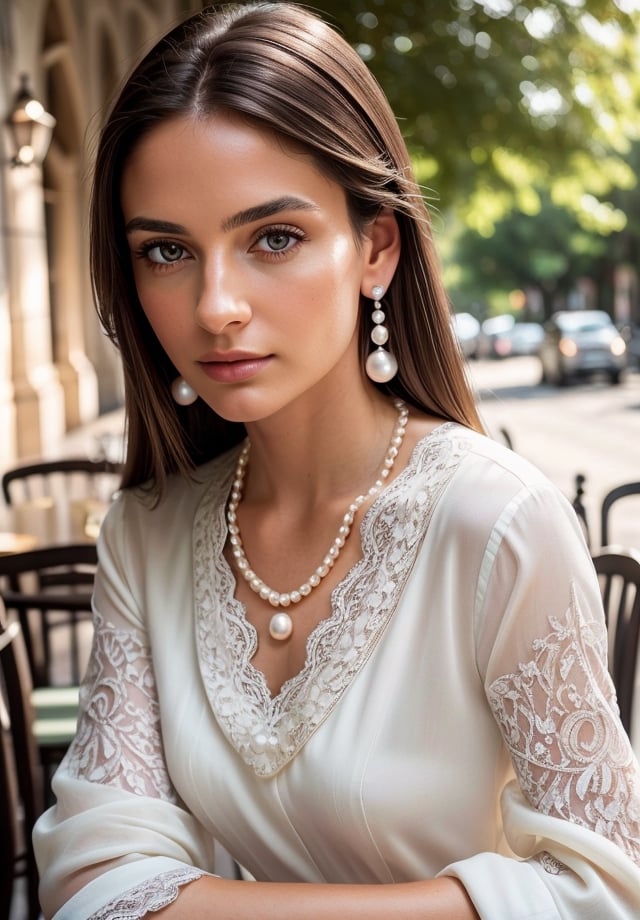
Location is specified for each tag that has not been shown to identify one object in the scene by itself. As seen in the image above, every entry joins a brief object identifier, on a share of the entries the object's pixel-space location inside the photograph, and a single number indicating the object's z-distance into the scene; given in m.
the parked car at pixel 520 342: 44.82
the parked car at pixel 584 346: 24.58
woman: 1.34
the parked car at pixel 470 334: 44.09
